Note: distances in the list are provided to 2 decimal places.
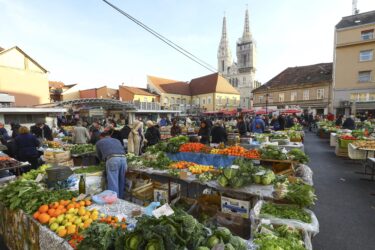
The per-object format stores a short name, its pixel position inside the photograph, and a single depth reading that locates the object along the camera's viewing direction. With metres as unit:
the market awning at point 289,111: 20.84
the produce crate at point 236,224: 3.11
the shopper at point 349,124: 12.30
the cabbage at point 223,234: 1.83
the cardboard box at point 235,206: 3.45
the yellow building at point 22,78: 19.88
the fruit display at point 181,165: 4.86
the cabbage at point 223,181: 3.61
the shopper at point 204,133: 8.69
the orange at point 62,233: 2.22
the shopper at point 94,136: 8.39
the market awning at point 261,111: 24.40
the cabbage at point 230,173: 3.62
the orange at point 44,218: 2.48
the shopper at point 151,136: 8.57
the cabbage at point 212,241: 1.75
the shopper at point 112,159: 4.27
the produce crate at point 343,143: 9.06
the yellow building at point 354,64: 22.05
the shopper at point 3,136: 8.38
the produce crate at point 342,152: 9.16
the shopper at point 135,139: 7.03
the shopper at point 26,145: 5.55
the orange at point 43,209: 2.61
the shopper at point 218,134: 8.46
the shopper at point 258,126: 11.44
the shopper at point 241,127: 10.68
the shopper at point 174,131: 11.09
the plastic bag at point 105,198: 2.92
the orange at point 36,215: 2.57
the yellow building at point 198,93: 45.25
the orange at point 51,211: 2.56
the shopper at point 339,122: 15.02
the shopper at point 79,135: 8.52
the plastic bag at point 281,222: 2.50
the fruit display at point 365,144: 7.25
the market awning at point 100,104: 18.66
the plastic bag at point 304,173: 4.19
